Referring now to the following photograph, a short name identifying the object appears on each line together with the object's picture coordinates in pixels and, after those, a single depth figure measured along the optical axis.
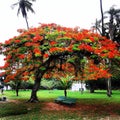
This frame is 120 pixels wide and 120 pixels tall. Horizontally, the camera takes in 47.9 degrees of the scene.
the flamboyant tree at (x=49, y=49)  10.25
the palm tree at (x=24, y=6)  19.72
